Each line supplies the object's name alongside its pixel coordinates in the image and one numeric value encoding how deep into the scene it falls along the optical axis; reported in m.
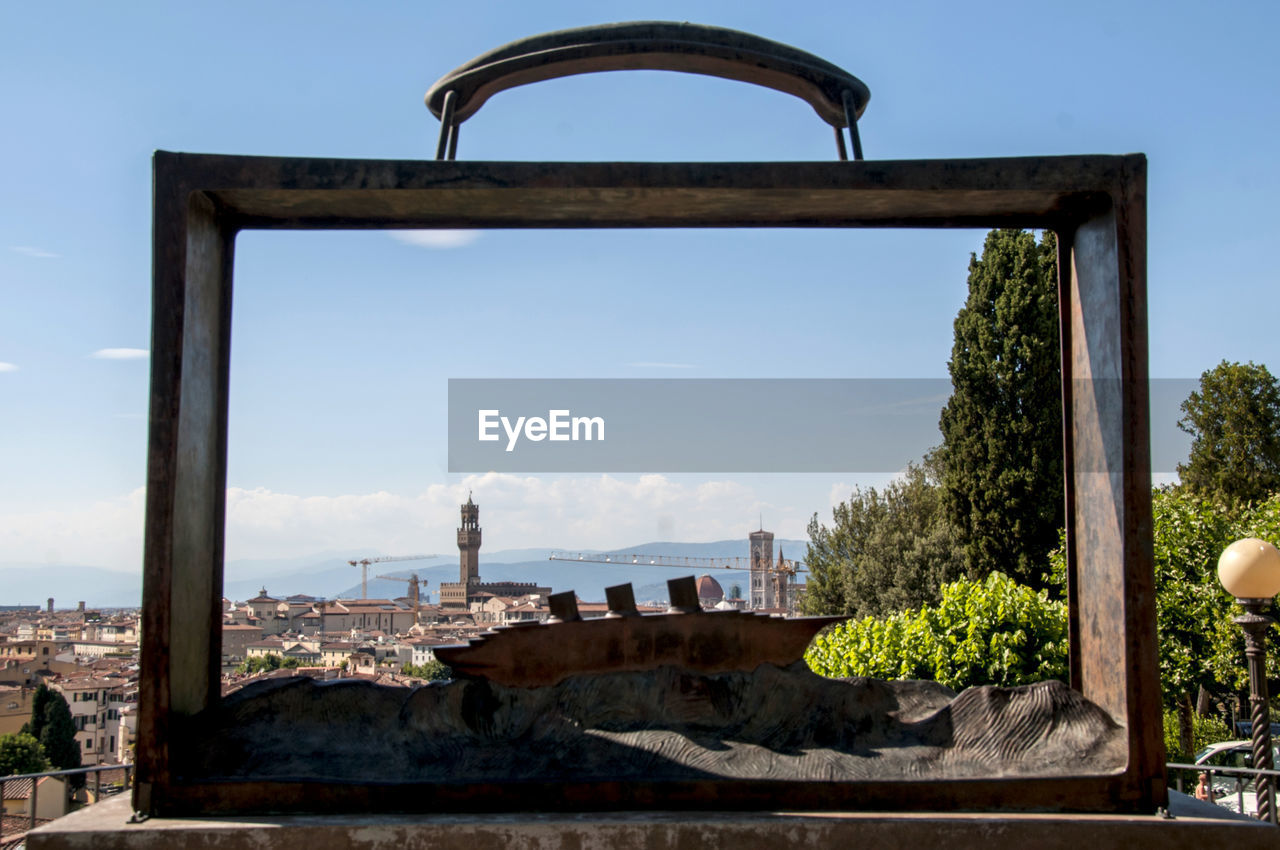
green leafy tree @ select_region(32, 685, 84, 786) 46.44
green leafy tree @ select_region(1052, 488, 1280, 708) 16.73
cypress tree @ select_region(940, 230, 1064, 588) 17.45
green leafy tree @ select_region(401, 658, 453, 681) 57.33
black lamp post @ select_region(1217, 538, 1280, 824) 5.98
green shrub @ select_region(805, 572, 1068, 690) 11.91
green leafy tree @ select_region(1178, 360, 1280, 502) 28.00
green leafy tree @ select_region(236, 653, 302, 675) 71.29
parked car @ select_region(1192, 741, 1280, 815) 12.27
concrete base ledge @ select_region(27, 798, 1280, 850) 3.54
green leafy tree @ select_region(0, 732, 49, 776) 41.56
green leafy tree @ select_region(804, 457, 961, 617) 21.45
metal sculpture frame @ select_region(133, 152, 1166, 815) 3.73
